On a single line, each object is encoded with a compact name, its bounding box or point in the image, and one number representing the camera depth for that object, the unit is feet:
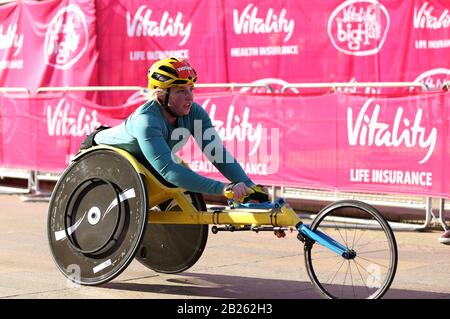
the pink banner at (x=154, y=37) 46.39
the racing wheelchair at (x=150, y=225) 22.24
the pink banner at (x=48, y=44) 49.19
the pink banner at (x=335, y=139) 33.53
